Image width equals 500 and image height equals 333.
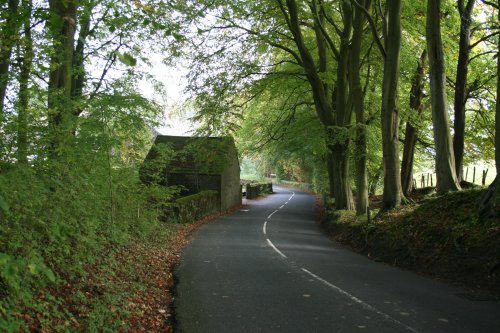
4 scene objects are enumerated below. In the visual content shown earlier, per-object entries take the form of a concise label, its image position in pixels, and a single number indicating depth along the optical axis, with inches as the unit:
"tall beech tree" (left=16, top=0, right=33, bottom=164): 309.3
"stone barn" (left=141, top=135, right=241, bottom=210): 654.5
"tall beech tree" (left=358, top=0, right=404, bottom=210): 651.5
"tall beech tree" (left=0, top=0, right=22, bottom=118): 320.5
